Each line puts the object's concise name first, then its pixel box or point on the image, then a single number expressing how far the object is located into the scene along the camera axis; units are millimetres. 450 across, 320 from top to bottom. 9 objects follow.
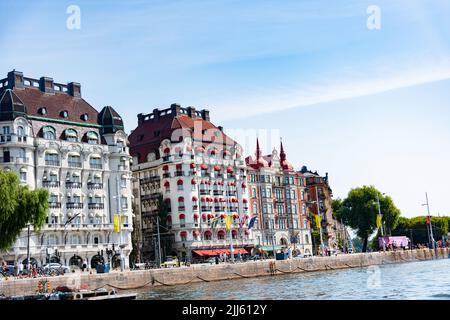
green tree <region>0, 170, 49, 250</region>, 49969
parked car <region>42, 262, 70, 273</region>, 65688
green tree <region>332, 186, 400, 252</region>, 128000
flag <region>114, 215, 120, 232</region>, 69675
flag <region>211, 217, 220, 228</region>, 95750
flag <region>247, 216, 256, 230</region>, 86312
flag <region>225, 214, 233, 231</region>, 82438
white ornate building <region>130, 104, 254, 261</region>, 98250
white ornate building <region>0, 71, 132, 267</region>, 77625
